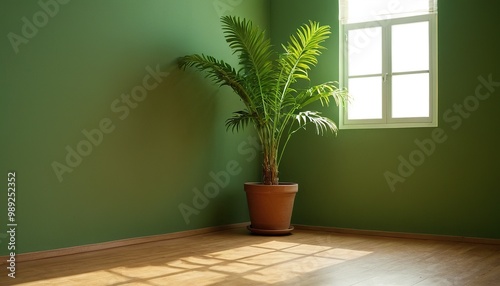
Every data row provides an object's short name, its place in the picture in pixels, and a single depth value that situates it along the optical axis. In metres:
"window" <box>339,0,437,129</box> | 4.75
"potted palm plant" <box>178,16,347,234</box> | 4.68
